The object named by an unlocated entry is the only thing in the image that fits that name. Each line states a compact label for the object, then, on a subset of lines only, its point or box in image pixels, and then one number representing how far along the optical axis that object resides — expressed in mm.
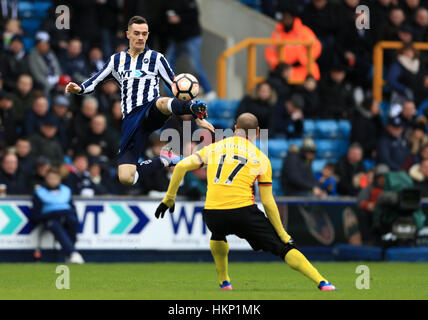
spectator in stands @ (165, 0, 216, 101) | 20812
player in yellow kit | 11789
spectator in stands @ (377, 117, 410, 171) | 20906
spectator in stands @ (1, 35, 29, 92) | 19422
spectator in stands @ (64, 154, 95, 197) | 18594
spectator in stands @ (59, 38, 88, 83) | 19984
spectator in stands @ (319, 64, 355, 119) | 22172
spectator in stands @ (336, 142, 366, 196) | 20562
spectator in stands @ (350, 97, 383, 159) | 21594
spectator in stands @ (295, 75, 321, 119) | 21703
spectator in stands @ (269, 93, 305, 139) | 20922
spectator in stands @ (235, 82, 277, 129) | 20344
